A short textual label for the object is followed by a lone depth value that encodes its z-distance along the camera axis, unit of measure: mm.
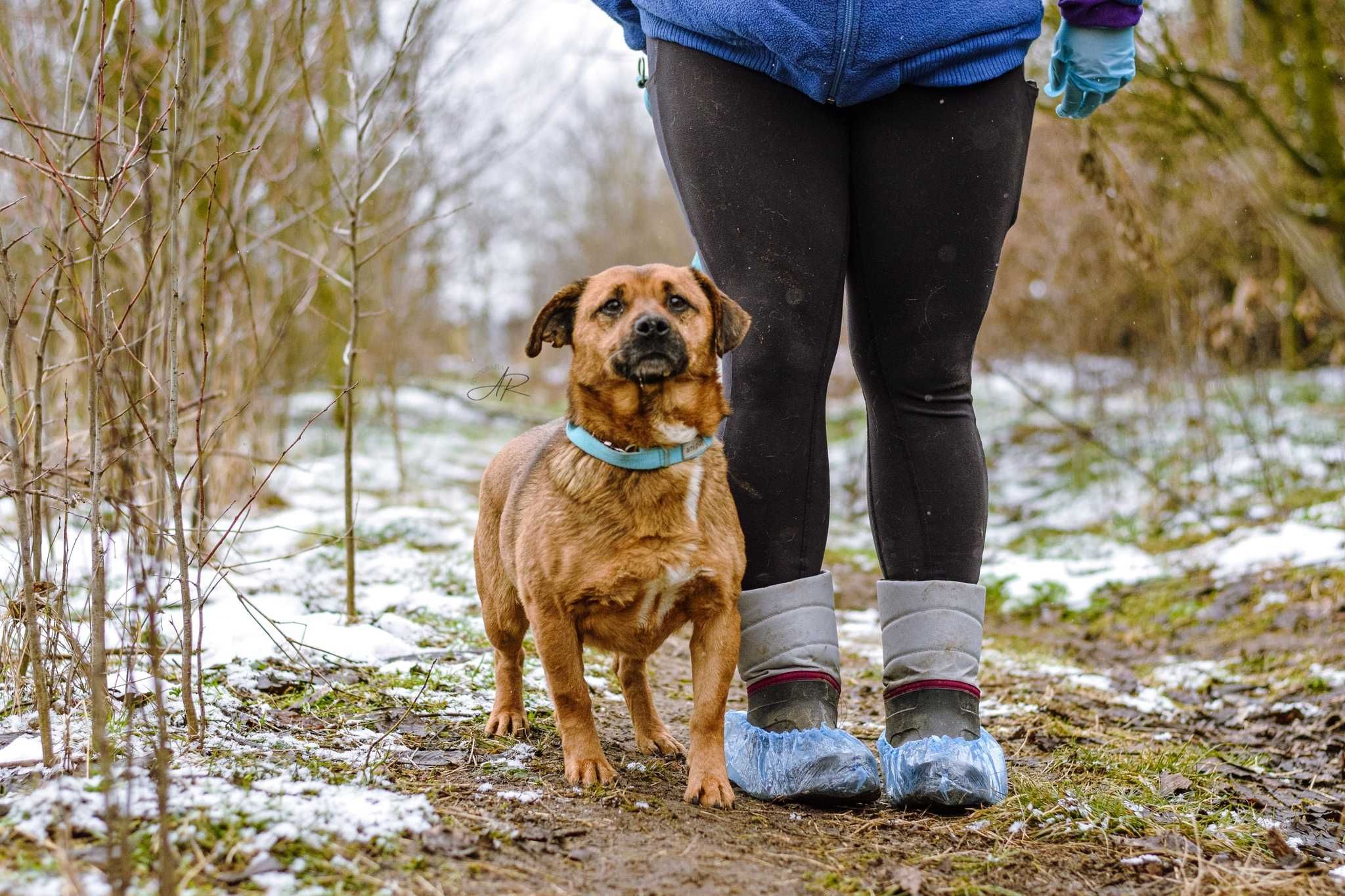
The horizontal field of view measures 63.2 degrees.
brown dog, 2592
